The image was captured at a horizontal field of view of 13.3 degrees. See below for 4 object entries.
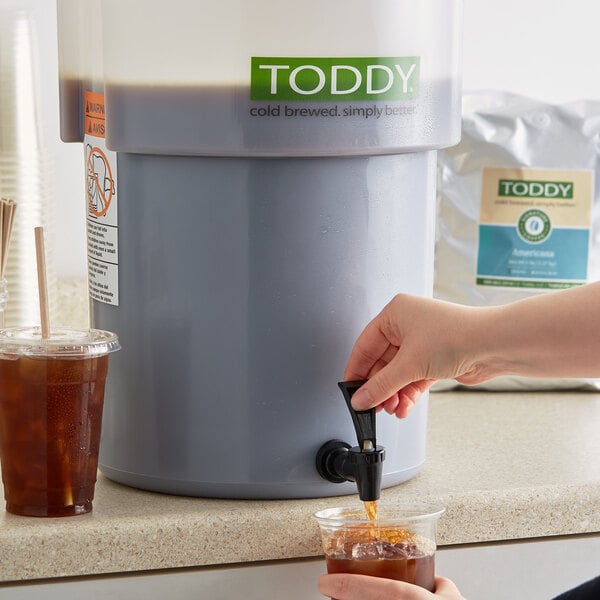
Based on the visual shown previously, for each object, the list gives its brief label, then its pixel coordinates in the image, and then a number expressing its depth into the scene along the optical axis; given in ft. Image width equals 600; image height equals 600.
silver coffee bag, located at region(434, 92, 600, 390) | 7.76
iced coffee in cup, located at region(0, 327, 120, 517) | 6.18
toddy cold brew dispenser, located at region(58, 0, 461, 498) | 6.21
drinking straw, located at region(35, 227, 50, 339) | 6.24
